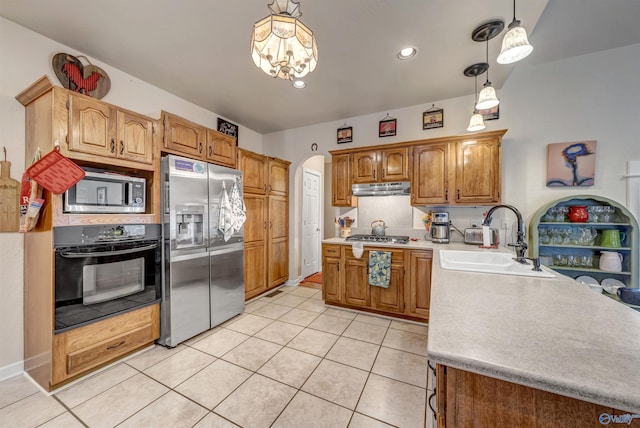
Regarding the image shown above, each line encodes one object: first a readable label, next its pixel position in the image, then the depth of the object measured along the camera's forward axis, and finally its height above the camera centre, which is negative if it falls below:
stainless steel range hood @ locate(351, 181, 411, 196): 3.16 +0.35
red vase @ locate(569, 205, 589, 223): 2.46 +0.00
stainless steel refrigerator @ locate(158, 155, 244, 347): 2.28 -0.35
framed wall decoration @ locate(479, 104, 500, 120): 2.88 +1.23
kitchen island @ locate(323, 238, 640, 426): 0.52 -0.37
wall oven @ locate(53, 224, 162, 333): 1.74 -0.46
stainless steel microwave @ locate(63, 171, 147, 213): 1.81 +0.17
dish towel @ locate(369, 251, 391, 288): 2.89 -0.67
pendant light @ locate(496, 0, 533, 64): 1.35 +0.98
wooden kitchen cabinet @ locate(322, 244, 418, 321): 2.87 -0.91
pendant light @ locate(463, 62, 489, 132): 2.36 +1.48
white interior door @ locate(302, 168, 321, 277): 4.54 -0.16
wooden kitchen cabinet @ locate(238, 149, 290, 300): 3.41 -0.09
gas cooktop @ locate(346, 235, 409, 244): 3.11 -0.34
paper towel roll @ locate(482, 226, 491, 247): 2.65 -0.26
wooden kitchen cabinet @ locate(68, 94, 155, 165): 1.81 +0.70
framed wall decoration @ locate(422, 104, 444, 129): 3.16 +1.30
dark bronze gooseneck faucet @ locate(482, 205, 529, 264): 1.70 -0.23
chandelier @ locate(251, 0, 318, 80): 1.12 +0.85
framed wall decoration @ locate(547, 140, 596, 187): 2.53 +0.55
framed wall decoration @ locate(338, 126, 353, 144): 3.74 +1.27
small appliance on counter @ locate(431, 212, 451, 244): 2.94 -0.18
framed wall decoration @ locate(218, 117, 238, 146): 3.62 +1.37
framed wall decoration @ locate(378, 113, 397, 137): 3.45 +1.29
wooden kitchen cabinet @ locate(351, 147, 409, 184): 3.12 +0.67
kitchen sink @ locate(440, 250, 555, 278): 1.42 -0.36
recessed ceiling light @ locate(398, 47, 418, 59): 2.17 +1.51
